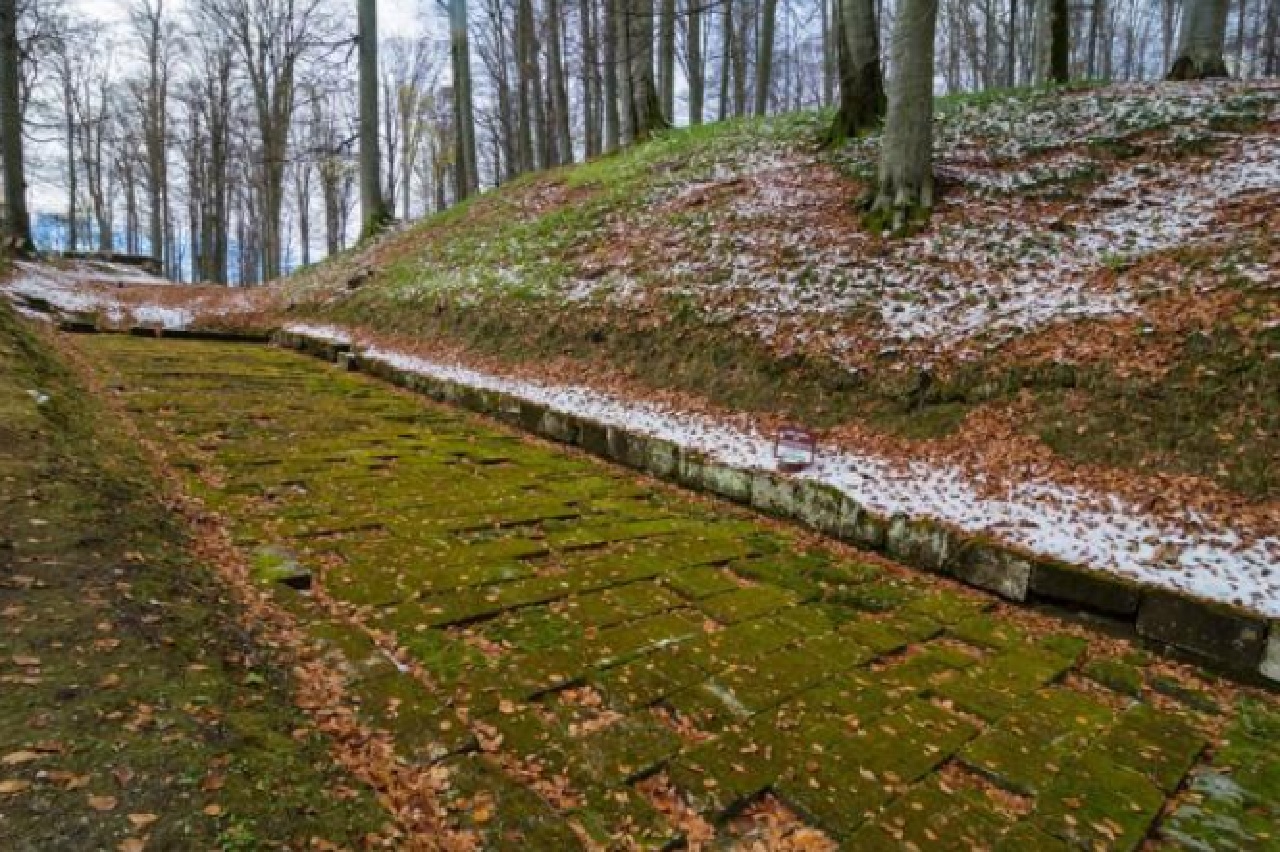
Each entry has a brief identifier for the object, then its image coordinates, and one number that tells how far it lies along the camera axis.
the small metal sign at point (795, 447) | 5.27
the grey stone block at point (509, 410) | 7.34
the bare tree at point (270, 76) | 22.48
